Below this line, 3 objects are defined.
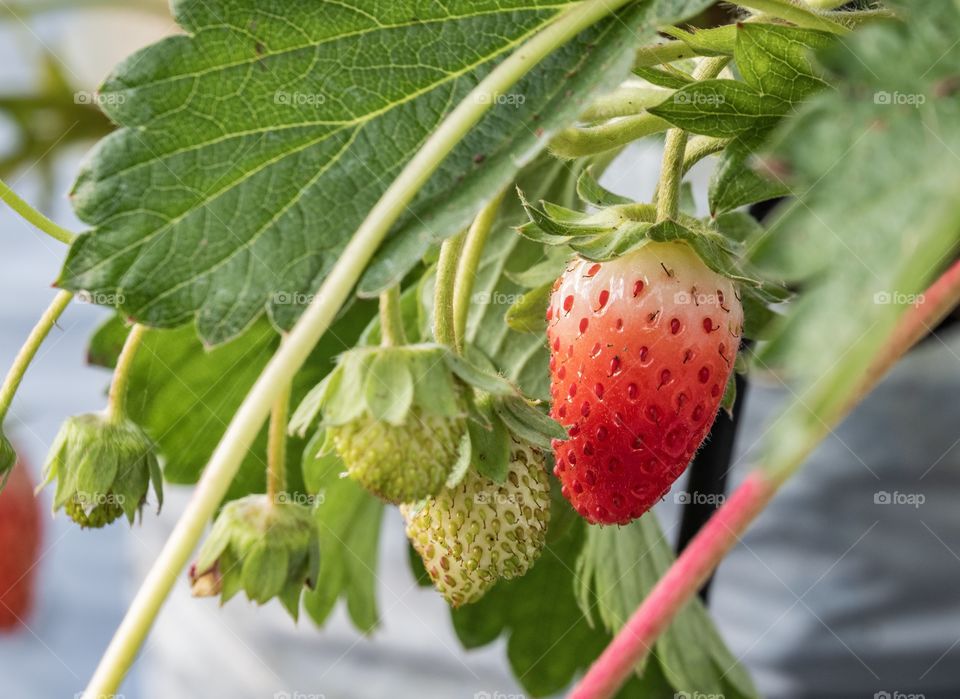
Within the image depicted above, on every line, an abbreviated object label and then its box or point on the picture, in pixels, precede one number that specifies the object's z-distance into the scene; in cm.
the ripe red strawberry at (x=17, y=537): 97
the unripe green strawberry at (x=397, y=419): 35
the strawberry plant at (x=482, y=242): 31
